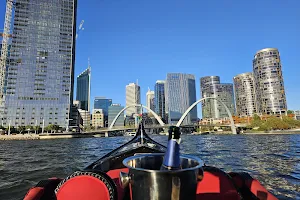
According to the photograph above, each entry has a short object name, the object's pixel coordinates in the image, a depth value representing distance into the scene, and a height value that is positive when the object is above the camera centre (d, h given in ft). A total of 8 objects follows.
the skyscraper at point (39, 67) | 325.01 +104.07
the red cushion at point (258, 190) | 7.88 -2.96
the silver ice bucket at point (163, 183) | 4.04 -1.31
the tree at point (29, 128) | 284.45 -3.12
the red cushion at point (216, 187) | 7.95 -2.85
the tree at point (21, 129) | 274.57 -4.25
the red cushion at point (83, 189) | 5.67 -1.94
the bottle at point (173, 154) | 4.24 -0.70
